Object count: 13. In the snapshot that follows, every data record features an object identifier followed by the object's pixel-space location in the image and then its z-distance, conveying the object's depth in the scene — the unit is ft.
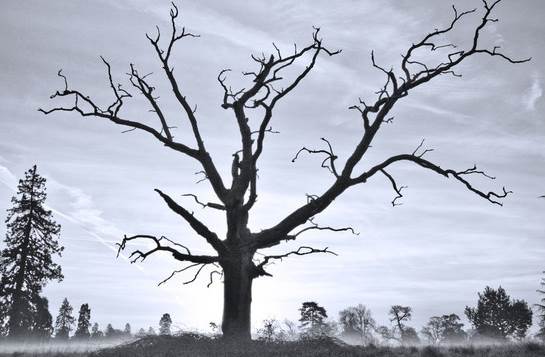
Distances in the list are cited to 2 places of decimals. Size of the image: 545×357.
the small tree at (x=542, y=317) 154.96
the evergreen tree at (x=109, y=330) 267.10
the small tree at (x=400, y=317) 178.48
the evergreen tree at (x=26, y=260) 107.34
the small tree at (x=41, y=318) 111.04
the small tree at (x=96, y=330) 270.67
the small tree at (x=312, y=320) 131.23
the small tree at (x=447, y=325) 244.28
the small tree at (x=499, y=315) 176.65
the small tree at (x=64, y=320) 208.63
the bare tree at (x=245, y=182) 45.83
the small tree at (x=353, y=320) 214.69
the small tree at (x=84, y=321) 188.30
